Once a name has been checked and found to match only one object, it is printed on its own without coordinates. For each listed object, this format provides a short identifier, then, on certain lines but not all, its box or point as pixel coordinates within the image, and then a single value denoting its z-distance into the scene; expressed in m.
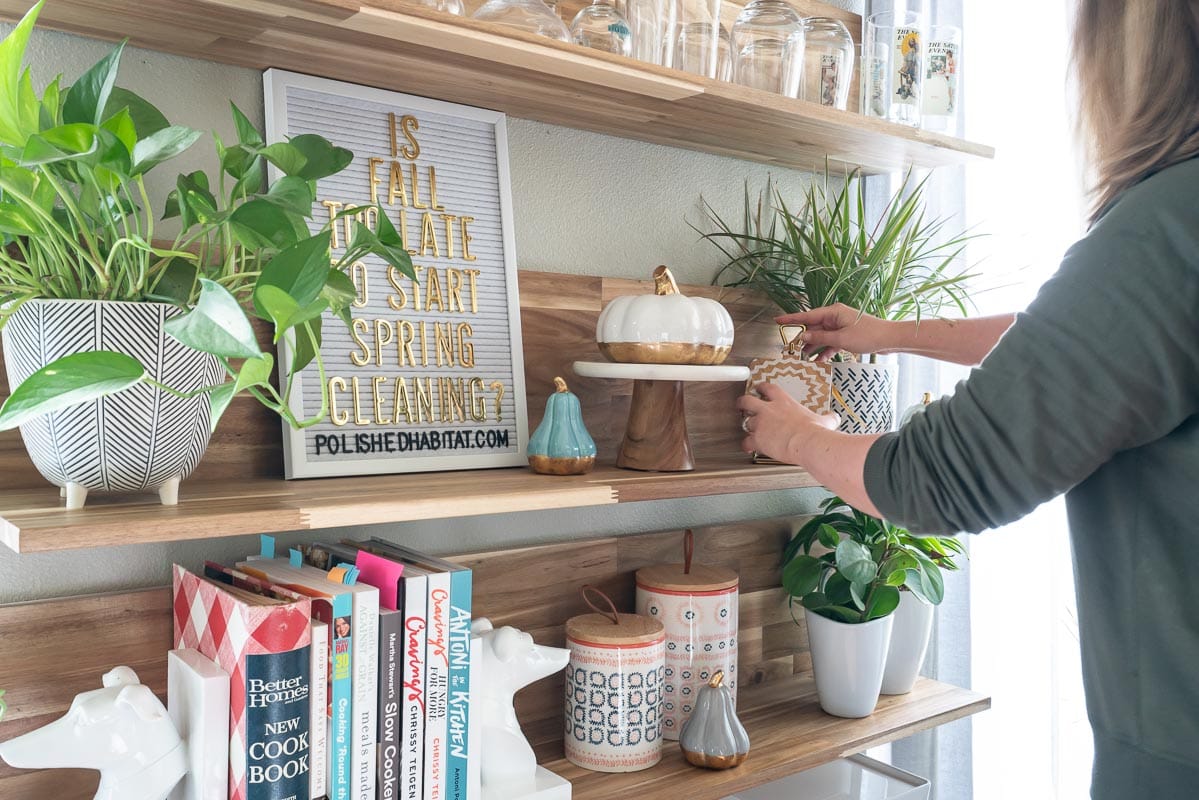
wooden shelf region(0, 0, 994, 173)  0.87
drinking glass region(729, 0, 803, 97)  1.25
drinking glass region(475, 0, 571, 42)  1.02
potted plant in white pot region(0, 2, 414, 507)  0.66
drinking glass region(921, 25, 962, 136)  1.38
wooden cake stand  1.16
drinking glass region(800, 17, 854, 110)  1.31
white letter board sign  1.06
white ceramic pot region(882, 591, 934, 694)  1.43
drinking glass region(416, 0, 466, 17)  0.95
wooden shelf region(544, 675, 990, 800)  1.12
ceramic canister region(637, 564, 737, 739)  1.25
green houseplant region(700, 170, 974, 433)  1.33
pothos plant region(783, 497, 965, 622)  1.31
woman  0.75
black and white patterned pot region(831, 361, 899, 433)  1.32
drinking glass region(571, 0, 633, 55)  1.10
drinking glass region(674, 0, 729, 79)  1.17
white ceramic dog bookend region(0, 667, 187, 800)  0.79
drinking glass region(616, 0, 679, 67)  1.14
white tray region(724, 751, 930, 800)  1.40
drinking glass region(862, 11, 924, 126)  1.35
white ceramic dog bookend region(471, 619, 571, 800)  1.04
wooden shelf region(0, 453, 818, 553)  0.73
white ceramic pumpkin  1.11
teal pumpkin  1.08
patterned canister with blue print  1.14
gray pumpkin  1.15
